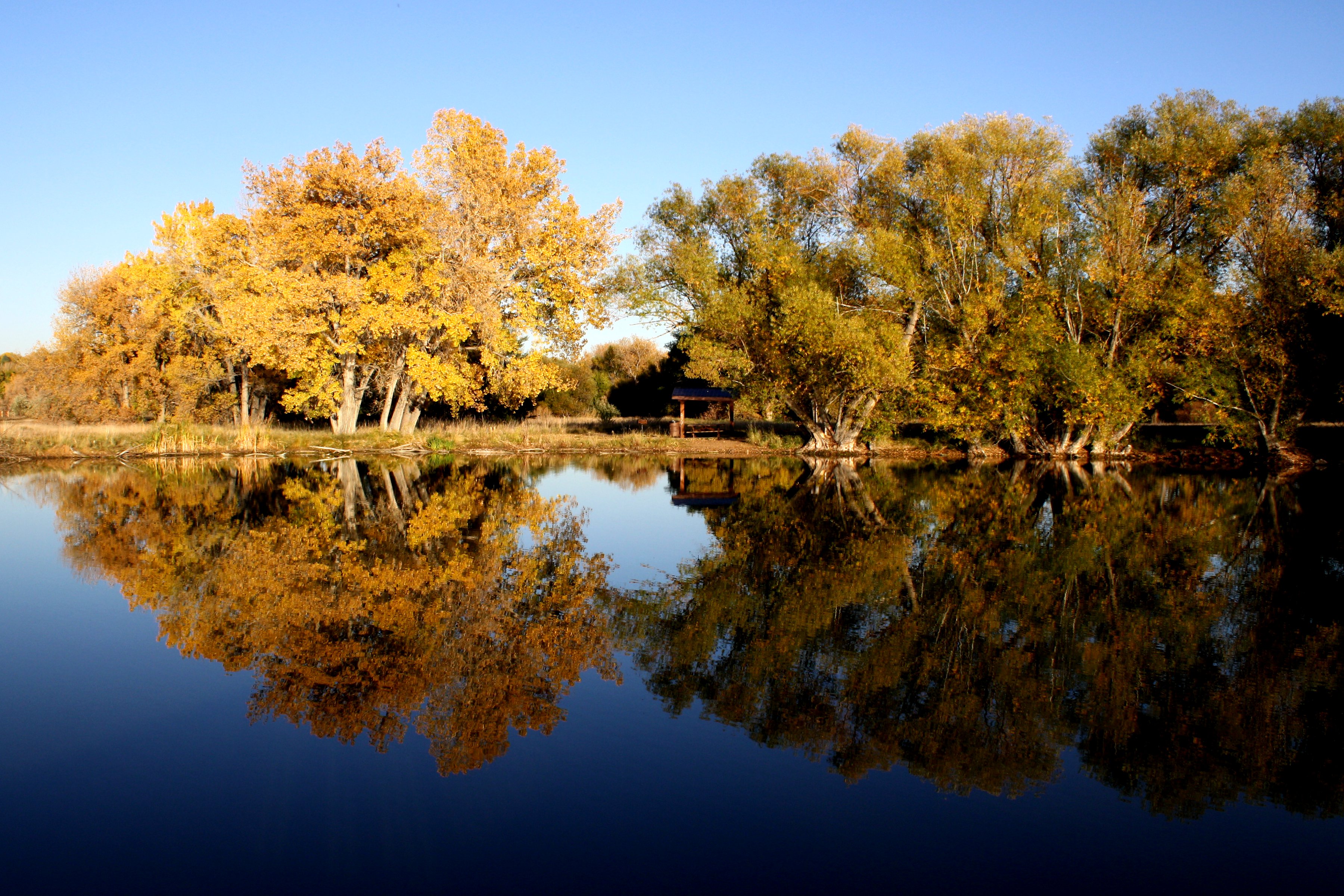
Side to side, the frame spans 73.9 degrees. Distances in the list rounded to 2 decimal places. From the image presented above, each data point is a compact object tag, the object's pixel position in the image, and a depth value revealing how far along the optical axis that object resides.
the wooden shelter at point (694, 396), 39.03
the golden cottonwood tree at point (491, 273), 33.00
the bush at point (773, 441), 37.56
